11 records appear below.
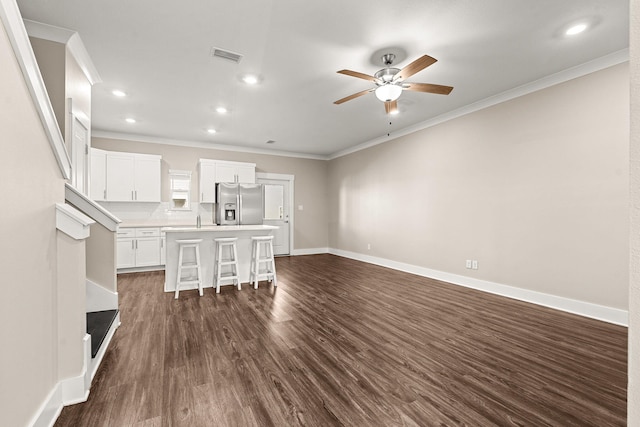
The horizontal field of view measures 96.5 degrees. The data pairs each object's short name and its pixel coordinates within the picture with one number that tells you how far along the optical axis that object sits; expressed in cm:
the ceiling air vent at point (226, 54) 296
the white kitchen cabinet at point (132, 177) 551
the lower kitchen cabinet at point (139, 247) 533
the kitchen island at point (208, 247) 407
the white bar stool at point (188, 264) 389
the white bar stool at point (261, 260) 440
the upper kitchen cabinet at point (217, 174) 632
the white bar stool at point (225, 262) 414
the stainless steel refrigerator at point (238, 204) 573
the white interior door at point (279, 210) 750
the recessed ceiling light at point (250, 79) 351
